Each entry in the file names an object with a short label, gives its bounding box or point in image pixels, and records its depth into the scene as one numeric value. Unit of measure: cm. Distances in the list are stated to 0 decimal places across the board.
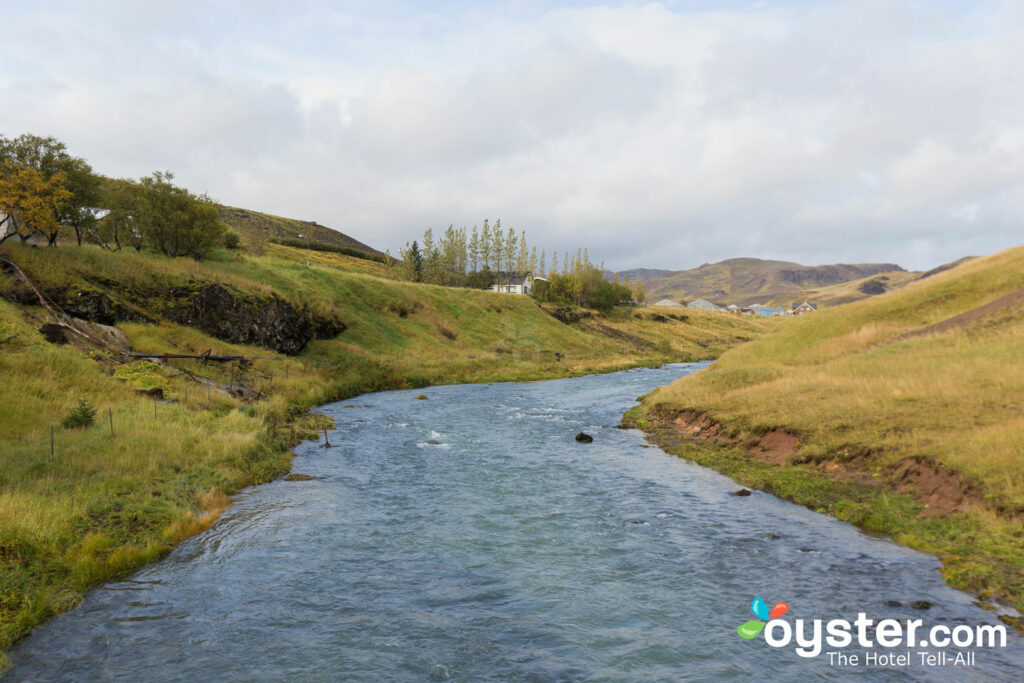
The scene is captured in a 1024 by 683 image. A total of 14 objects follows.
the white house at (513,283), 15925
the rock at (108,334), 3178
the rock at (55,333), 2778
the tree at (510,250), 16250
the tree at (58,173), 3762
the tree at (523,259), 16712
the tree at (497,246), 16112
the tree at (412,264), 14362
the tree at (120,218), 5181
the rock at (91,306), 3509
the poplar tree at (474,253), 16100
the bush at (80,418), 1908
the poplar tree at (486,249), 16075
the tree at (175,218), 5378
